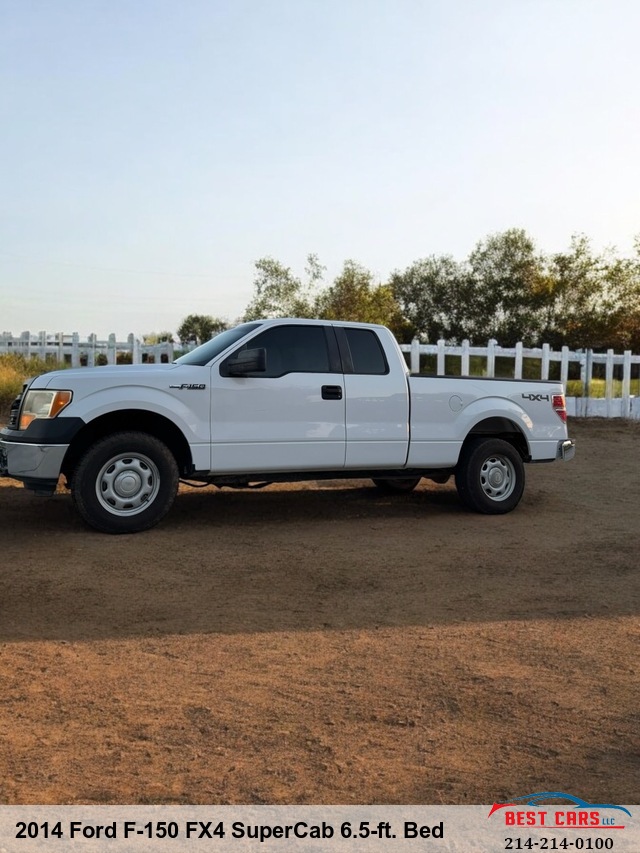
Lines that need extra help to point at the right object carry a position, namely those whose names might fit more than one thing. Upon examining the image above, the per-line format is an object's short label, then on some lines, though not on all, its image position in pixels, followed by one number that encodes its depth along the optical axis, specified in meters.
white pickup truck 8.55
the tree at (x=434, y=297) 56.22
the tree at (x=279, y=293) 37.66
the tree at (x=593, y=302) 49.56
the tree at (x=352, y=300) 38.97
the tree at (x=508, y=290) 52.38
